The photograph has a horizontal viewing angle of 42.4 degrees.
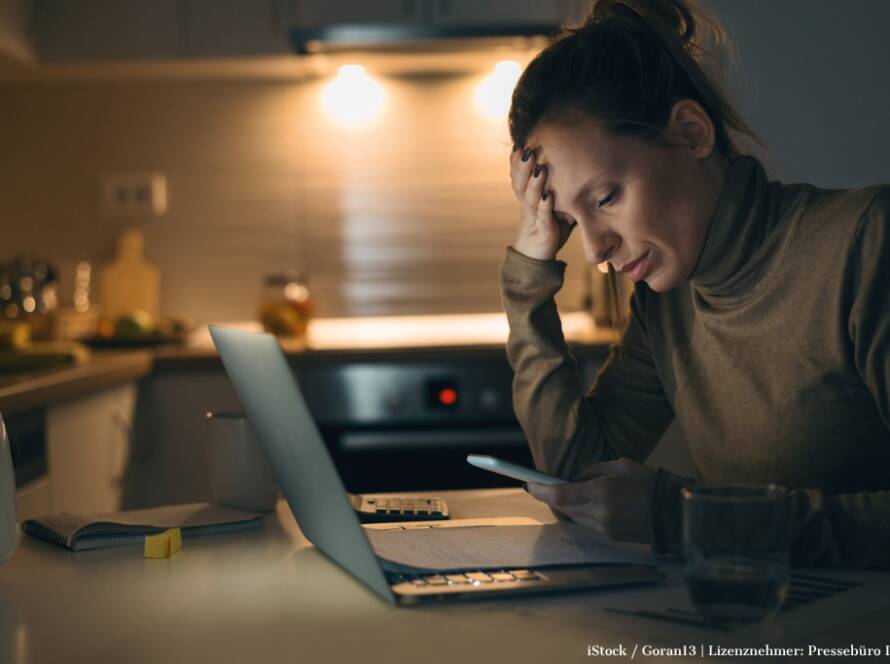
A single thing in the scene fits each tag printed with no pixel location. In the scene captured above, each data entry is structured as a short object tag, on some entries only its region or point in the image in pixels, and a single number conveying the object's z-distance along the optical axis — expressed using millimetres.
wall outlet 3279
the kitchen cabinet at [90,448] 2256
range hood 2840
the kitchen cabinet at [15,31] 2787
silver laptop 865
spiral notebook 1116
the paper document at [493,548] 955
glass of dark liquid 779
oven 2705
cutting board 3232
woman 1215
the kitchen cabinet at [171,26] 2973
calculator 1204
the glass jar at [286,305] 3057
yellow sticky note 1068
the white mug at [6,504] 985
